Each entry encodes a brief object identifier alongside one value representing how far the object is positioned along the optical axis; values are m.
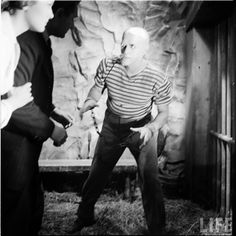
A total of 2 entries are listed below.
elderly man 2.26
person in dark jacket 2.24
